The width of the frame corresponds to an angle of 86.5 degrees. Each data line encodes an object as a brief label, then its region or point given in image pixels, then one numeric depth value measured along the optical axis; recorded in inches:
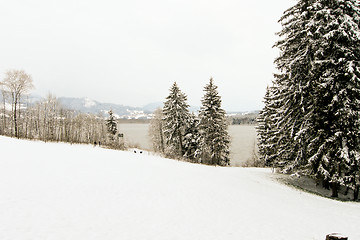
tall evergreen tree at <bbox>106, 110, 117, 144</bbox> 1702.8
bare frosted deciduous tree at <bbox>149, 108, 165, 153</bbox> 1533.0
